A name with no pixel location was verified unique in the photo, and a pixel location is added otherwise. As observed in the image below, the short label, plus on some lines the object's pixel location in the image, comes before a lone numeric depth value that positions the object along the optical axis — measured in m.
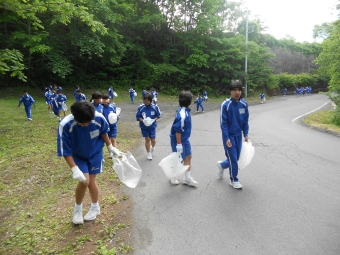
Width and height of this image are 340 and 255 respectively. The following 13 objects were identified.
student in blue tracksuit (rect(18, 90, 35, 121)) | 12.03
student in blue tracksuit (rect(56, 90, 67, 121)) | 12.08
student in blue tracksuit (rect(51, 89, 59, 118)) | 12.36
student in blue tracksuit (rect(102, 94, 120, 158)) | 6.05
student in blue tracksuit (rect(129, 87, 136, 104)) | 20.98
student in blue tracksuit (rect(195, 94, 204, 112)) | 17.49
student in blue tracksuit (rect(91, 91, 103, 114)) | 6.01
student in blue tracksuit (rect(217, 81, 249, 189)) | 4.29
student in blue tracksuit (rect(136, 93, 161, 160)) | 6.06
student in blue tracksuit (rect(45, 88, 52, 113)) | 14.52
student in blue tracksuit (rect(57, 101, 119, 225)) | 2.97
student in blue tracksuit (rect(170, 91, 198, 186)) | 4.26
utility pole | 27.57
